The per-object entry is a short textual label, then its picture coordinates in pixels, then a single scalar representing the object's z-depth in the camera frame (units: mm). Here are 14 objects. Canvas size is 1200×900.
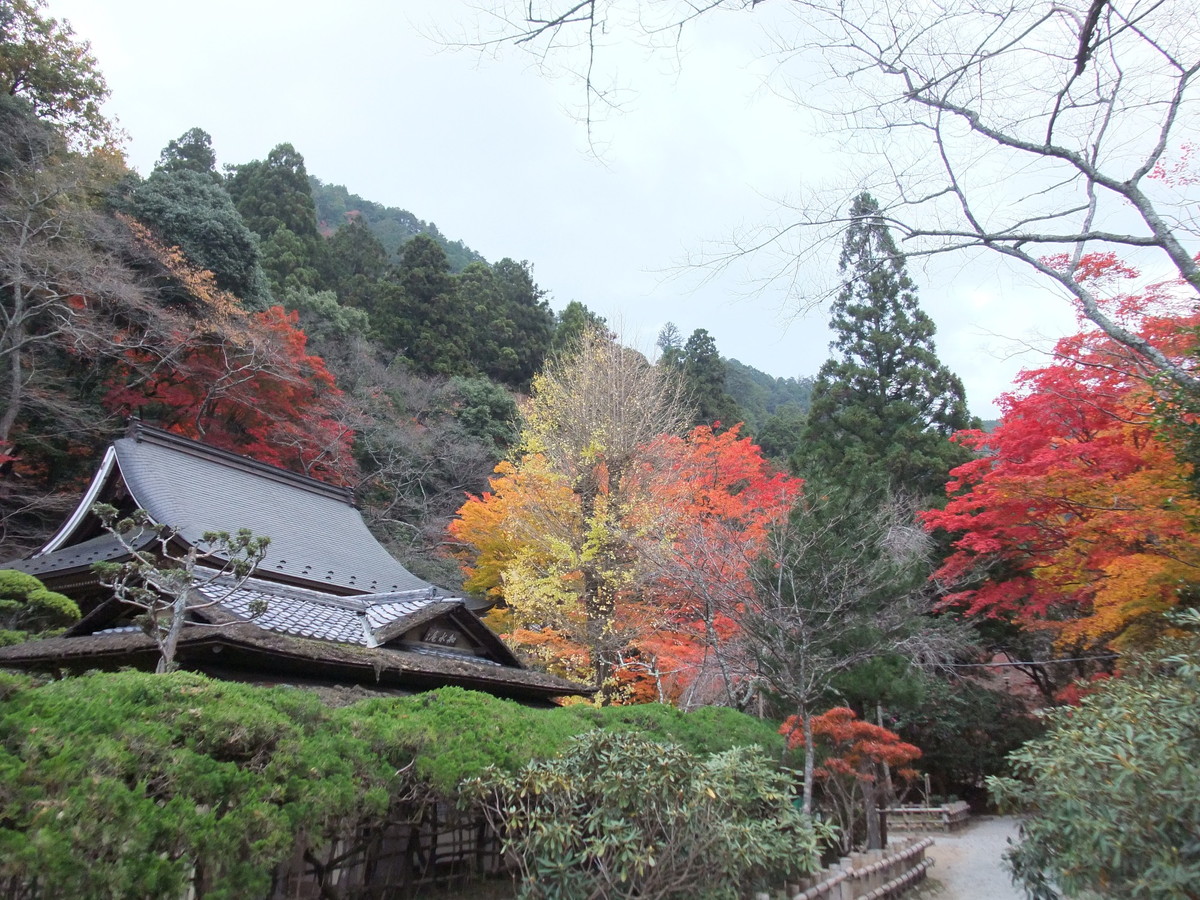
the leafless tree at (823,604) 8922
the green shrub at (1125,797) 3543
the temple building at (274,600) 6766
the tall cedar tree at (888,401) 19125
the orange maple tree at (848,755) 8844
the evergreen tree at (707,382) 27547
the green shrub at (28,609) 8727
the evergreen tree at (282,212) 28406
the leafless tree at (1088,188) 4777
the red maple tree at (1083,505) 7359
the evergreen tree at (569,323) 30223
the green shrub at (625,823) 4652
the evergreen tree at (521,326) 30948
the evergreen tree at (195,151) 31719
